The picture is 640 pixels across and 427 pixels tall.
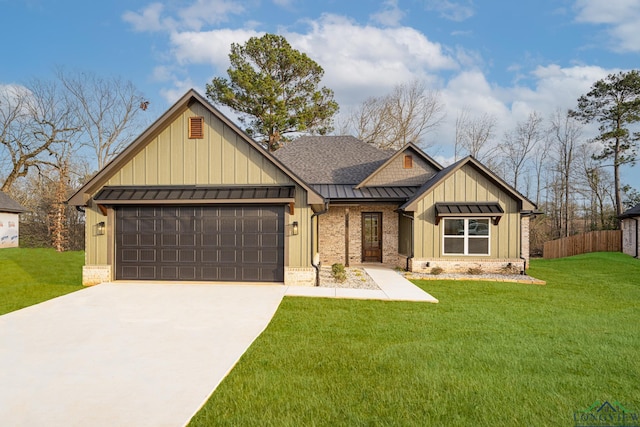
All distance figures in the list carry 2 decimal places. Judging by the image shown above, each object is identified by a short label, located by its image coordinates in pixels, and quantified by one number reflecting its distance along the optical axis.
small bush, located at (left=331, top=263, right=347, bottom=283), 11.21
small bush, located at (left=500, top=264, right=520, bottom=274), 12.83
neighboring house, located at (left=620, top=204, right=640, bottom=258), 19.52
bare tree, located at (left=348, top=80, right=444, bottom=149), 27.19
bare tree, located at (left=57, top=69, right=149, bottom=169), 28.12
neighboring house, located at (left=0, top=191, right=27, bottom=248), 24.10
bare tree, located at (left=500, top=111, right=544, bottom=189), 28.66
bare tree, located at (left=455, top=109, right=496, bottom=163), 28.28
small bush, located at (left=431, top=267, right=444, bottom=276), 12.59
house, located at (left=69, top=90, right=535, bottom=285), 10.20
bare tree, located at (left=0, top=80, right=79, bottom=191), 27.22
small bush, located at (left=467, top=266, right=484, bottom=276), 12.79
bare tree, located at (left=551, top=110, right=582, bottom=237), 27.91
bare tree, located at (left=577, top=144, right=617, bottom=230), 27.06
